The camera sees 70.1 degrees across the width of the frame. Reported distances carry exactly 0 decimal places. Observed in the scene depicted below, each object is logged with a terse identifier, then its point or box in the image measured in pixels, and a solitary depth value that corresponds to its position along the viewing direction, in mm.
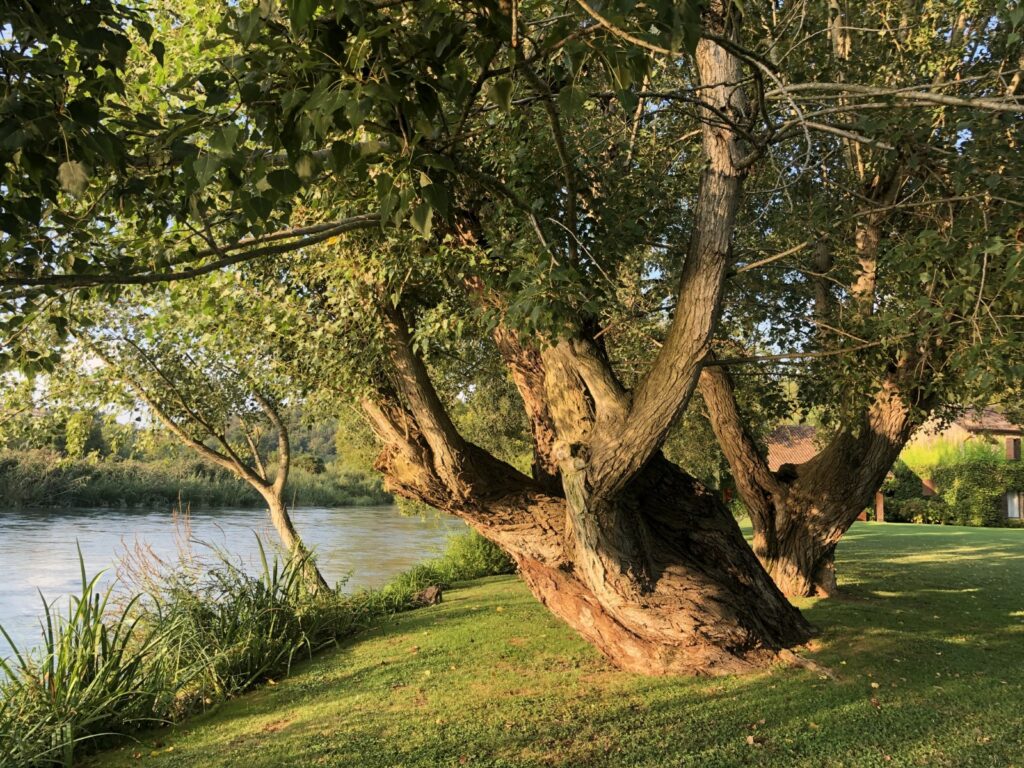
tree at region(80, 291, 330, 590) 8216
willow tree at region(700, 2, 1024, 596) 4672
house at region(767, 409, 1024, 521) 26312
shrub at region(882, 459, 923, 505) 27969
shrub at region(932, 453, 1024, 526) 25562
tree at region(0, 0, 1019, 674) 2062
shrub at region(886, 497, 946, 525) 26656
